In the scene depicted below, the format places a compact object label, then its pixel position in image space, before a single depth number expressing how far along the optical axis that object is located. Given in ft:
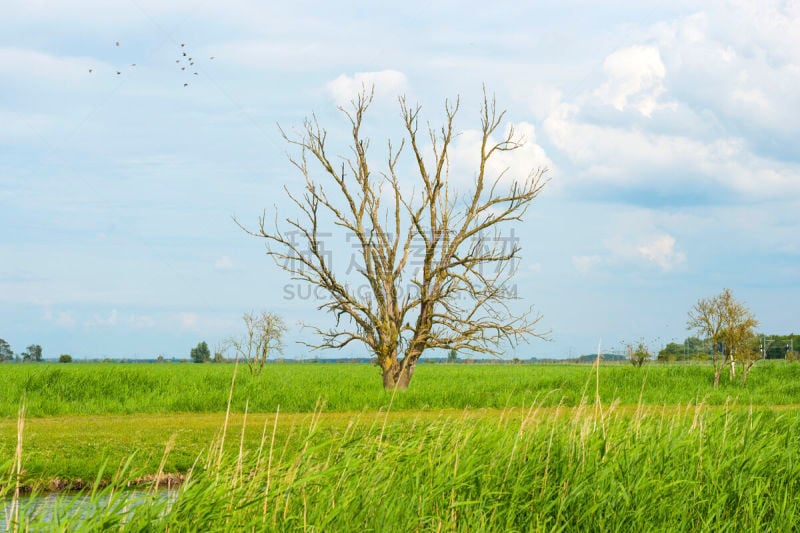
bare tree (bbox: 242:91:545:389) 73.92
